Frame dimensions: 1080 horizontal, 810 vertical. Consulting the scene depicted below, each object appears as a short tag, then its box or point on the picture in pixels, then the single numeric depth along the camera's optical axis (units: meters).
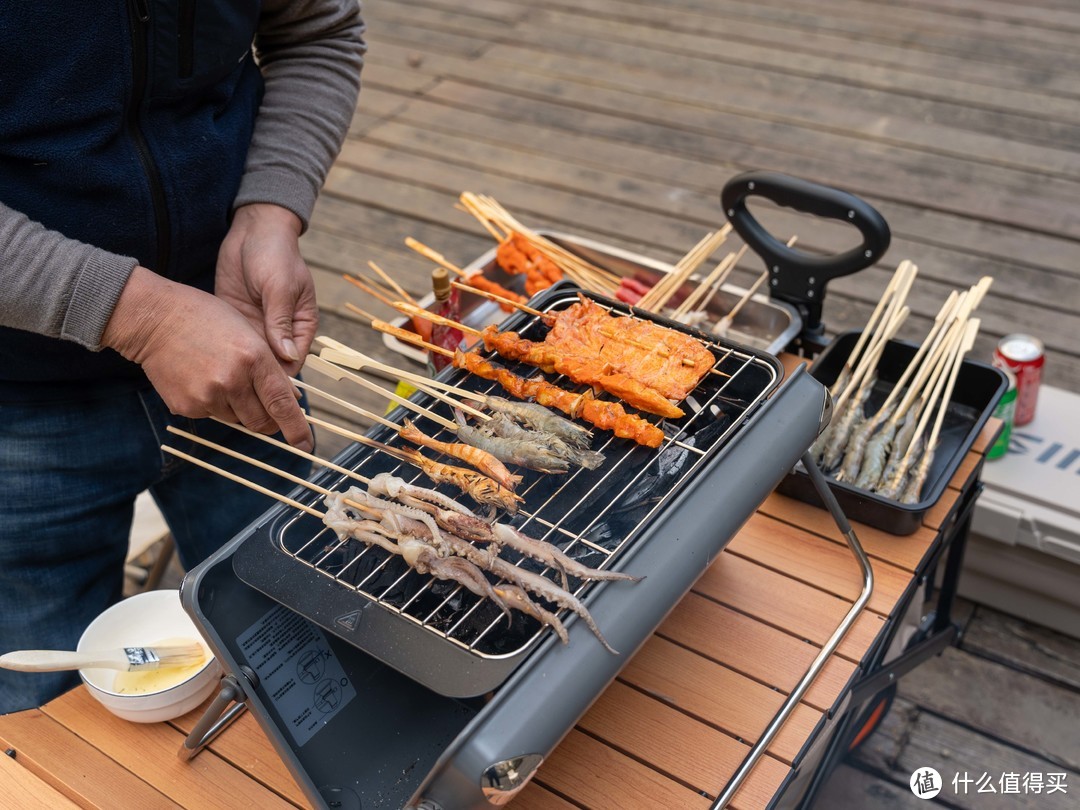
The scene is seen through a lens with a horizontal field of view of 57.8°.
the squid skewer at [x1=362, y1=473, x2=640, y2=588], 1.53
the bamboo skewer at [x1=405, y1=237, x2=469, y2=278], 2.62
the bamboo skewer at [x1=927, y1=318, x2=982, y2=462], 2.43
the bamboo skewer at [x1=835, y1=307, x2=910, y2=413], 2.56
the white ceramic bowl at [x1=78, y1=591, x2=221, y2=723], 1.87
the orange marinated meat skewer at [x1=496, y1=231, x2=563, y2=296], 3.11
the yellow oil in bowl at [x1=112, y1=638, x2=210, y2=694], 1.91
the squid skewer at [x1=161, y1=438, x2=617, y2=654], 1.49
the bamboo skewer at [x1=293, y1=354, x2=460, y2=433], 1.85
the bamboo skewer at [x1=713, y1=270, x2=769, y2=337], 2.81
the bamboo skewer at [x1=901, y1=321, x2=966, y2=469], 2.43
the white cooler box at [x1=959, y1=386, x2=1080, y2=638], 2.85
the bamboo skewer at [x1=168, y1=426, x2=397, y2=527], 1.67
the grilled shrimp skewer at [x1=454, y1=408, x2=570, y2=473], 1.76
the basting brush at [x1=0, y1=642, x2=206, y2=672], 1.78
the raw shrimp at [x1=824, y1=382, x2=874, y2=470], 2.48
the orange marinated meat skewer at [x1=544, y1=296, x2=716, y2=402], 1.90
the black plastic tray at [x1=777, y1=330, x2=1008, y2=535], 2.29
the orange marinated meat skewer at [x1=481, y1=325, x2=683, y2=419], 1.85
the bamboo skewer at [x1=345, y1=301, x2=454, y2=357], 2.00
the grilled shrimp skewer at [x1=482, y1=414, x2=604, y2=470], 1.77
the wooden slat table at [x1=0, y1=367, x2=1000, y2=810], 1.82
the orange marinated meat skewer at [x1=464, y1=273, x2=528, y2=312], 2.94
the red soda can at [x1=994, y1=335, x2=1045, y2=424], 2.87
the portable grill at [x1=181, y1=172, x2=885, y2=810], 1.43
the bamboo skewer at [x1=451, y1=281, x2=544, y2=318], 2.11
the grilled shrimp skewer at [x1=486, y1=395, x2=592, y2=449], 1.82
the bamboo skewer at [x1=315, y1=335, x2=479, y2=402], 1.91
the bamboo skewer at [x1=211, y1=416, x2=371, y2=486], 1.72
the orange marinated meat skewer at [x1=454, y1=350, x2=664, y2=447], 1.80
